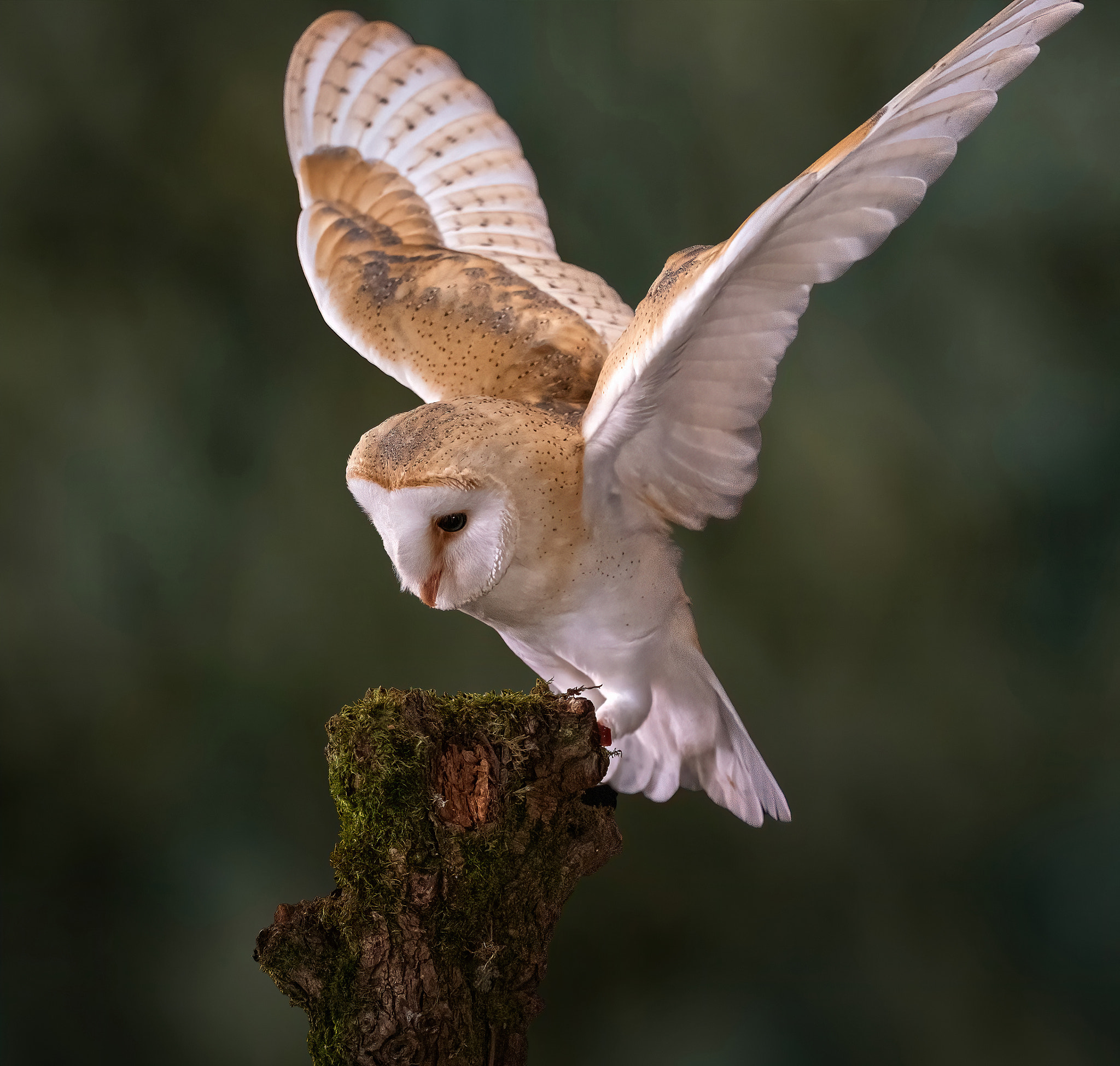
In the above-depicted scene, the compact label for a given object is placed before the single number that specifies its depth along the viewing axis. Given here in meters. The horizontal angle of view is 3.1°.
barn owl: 7.48
